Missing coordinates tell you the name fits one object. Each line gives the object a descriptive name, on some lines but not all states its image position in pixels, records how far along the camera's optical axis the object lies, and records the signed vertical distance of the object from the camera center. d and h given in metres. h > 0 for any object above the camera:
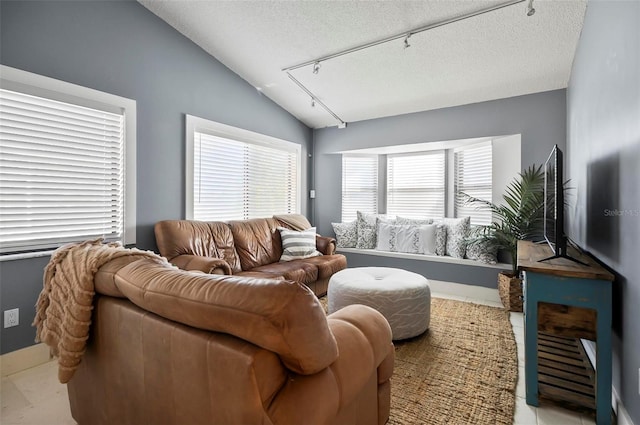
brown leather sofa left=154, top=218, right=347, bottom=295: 2.90 -0.44
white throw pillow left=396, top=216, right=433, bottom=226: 4.36 -0.13
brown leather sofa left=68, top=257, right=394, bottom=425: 0.80 -0.45
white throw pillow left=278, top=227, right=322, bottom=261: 3.82 -0.44
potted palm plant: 3.23 -0.11
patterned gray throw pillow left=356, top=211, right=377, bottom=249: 4.69 -0.30
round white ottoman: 2.43 -0.71
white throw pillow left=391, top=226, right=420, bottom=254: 4.25 -0.39
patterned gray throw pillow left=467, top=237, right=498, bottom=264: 3.69 -0.49
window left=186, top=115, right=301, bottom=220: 3.52 +0.51
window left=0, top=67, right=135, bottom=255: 2.18 +0.36
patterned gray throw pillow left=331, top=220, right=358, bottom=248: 4.83 -0.38
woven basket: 3.19 -0.86
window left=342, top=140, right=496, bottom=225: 4.13 +0.51
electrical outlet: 2.15 -0.79
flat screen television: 1.79 -0.01
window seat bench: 3.70 -0.72
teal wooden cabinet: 1.53 -0.52
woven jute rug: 1.64 -1.08
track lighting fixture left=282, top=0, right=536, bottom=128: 2.40 +1.68
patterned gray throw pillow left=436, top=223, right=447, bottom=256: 4.09 -0.38
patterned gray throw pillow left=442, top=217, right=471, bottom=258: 3.91 -0.32
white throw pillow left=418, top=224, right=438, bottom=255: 4.15 -0.37
